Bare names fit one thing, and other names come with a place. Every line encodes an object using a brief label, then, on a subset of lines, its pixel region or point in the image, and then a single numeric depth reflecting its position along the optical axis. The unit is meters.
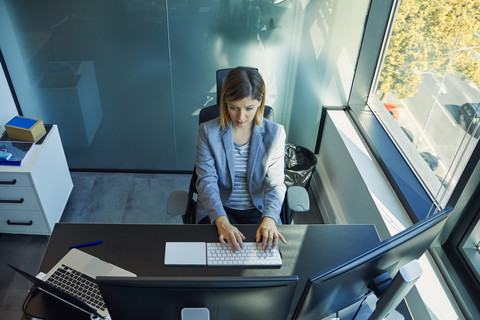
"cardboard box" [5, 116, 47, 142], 2.53
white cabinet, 2.38
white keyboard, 1.59
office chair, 1.97
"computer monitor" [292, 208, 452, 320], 1.10
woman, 1.80
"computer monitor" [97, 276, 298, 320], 1.06
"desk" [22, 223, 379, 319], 1.56
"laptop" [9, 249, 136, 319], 1.44
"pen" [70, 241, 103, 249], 1.63
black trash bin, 2.83
